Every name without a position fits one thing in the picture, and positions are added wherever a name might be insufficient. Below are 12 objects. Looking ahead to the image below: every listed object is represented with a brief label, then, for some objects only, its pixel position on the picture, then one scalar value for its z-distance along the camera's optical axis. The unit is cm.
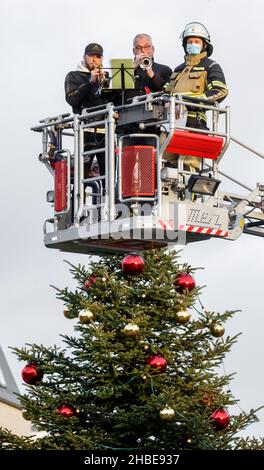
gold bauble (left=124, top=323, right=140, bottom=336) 2483
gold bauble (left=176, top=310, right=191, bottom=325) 2561
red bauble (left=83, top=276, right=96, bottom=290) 2503
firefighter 2116
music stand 2092
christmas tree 2609
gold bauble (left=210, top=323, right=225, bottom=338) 2641
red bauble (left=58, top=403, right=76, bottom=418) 2641
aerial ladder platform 2048
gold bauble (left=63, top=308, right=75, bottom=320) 2702
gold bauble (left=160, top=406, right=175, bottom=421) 2527
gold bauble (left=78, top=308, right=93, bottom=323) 2525
